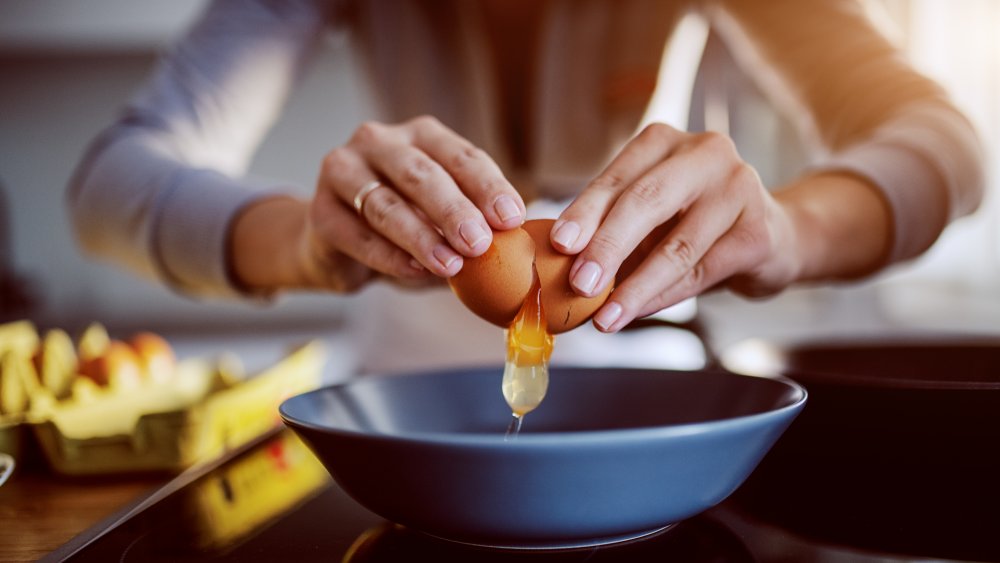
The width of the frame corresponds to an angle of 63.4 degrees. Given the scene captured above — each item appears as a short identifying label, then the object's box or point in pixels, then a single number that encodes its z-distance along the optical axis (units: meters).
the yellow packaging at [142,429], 0.63
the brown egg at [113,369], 0.82
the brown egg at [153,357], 0.91
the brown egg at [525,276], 0.51
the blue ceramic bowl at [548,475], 0.36
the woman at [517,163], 0.54
